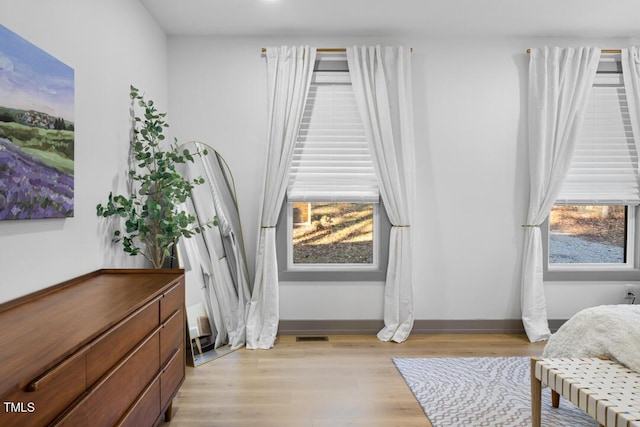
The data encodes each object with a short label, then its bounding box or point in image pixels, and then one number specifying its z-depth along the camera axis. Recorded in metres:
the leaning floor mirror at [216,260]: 3.63
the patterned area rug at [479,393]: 2.50
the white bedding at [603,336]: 2.28
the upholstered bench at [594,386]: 1.82
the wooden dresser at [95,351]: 1.17
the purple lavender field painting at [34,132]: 1.75
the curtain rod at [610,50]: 4.05
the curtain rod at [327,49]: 3.99
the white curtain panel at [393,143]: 3.97
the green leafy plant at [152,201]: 2.96
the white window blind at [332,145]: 4.08
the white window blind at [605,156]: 4.13
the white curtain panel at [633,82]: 4.02
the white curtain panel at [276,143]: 3.93
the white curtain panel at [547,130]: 3.98
